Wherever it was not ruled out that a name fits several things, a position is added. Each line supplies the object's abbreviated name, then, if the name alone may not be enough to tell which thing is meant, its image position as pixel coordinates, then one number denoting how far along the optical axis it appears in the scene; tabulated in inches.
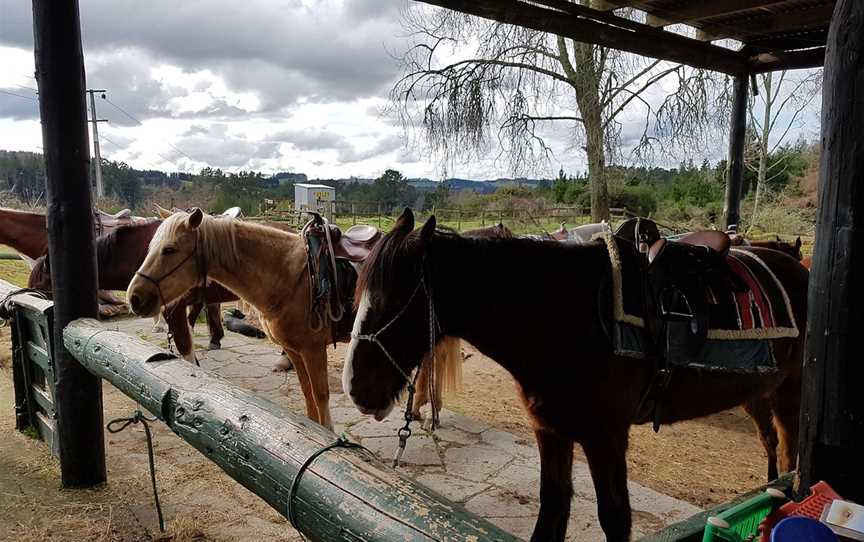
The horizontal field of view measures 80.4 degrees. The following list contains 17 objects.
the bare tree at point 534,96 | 301.1
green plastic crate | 34.1
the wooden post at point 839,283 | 44.4
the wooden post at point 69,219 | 97.8
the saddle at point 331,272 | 141.6
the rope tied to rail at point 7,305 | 137.6
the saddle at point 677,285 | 78.7
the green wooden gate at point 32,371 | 125.0
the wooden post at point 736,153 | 205.6
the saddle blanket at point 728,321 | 76.6
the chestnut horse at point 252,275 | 133.4
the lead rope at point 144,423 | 97.7
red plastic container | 33.0
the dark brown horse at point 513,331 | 74.0
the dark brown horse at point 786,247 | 132.8
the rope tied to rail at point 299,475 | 50.6
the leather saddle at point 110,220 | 219.9
